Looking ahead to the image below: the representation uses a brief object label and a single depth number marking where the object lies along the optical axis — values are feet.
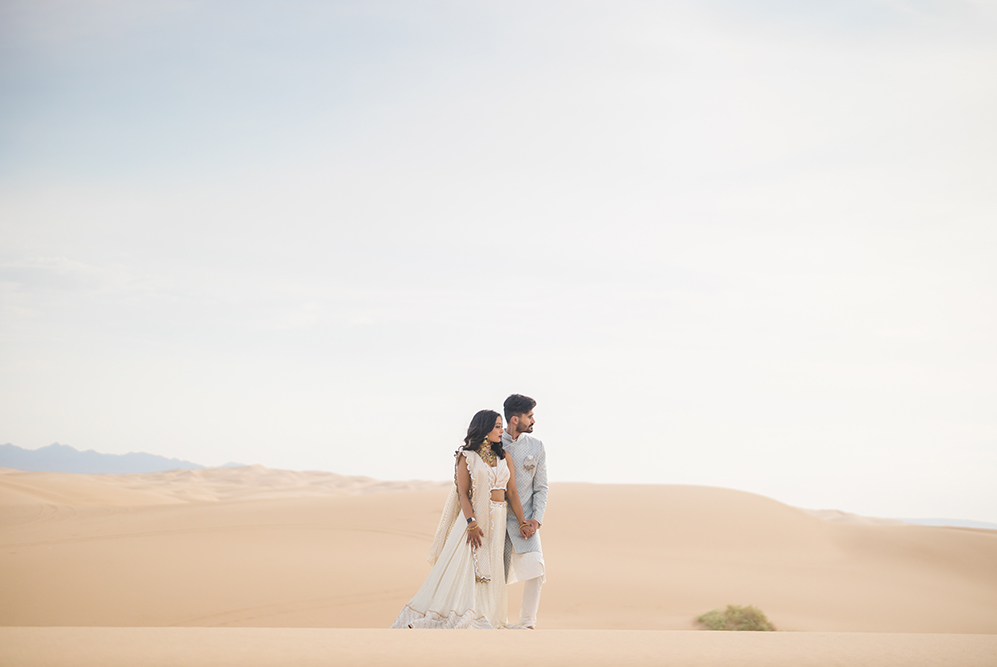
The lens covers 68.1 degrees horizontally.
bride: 19.43
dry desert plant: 31.60
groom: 20.07
